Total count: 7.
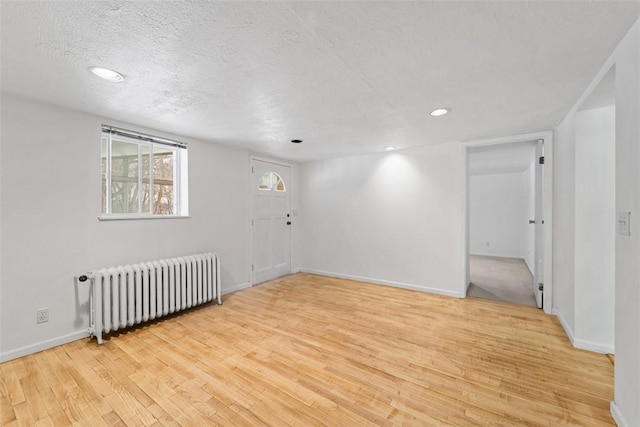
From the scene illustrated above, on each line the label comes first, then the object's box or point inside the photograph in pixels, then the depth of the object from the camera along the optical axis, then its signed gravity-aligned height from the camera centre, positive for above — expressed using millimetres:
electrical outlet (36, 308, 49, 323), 2299 -904
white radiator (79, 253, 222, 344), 2494 -831
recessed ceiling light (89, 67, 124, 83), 1744 +961
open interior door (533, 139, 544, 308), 3229 -205
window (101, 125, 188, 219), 2807 +447
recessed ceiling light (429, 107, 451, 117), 2494 +997
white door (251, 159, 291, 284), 4371 -119
